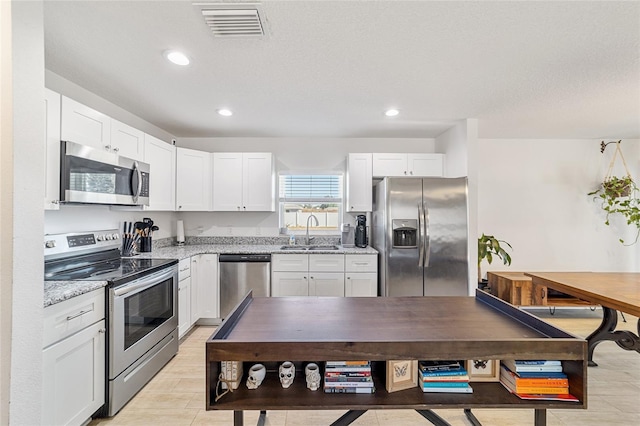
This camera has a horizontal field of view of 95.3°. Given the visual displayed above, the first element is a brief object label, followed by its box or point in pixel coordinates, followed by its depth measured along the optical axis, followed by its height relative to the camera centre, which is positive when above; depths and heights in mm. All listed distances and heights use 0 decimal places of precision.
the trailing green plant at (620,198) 4031 +243
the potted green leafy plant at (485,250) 3842 -476
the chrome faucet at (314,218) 4250 -39
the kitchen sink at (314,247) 3847 -429
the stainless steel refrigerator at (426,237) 3309 -250
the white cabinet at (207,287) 3410 -847
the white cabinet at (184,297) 2943 -845
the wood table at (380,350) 1137 -529
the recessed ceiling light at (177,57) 1995 +1114
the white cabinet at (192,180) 3590 +458
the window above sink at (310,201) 4254 +212
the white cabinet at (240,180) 3898 +476
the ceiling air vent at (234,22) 1582 +1103
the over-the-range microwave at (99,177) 1930 +298
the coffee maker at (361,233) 3938 -240
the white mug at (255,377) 1237 -691
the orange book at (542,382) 1179 -677
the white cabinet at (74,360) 1508 -820
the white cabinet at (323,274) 3514 -709
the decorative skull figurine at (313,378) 1241 -694
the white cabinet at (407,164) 3930 +690
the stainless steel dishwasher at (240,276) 3512 -729
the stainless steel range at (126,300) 1939 -639
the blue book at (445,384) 1234 -719
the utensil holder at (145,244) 3180 -311
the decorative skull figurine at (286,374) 1251 -685
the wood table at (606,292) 1967 -576
